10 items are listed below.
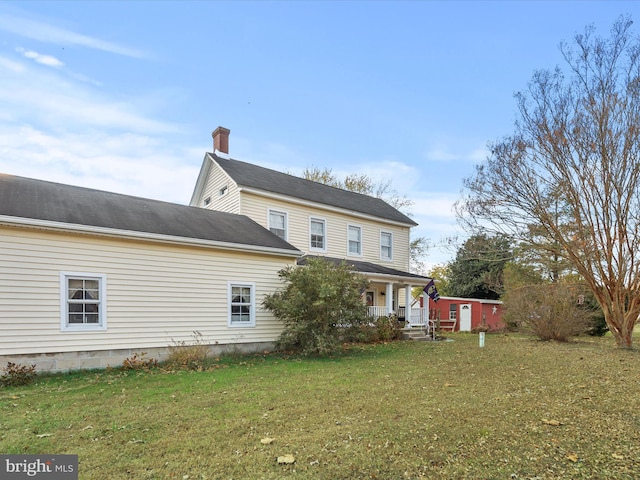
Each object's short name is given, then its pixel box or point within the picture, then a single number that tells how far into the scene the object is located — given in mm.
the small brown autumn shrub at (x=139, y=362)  9430
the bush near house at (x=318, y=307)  11328
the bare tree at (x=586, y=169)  12773
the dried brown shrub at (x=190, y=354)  9680
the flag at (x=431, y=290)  17703
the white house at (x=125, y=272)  8516
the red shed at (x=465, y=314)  26953
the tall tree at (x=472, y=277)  29609
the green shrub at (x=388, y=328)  15508
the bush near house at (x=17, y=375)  7734
